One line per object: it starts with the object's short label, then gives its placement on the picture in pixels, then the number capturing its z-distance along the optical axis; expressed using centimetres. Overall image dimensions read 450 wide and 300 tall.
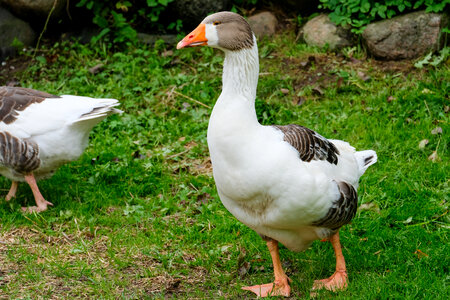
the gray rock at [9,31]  786
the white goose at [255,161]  329
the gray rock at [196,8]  784
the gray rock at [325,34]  736
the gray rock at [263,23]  789
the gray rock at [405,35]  688
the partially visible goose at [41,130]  485
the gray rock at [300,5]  786
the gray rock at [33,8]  779
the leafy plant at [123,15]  779
